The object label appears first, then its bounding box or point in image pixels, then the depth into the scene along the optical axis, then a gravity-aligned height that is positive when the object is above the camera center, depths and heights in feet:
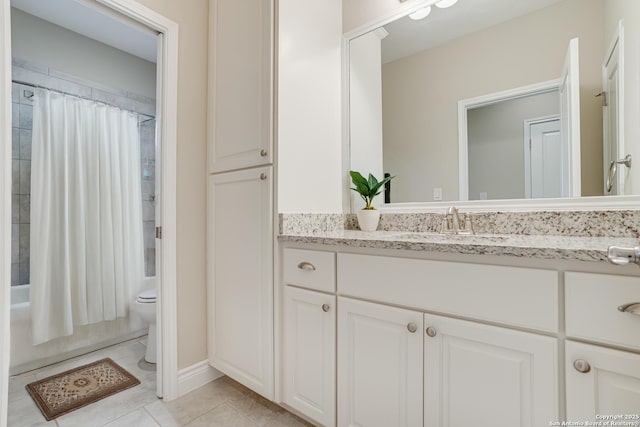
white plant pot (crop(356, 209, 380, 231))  5.29 -0.08
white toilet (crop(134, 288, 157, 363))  6.41 -2.22
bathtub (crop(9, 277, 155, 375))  6.09 -2.84
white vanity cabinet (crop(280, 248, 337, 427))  3.91 -1.65
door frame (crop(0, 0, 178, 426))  5.12 +0.49
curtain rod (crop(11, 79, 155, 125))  6.99 +3.05
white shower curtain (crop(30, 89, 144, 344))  6.58 +0.02
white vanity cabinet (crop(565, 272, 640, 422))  2.25 -1.06
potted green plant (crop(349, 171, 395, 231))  5.30 +0.35
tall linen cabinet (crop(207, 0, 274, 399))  4.57 +0.36
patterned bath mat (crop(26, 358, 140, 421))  4.94 -3.12
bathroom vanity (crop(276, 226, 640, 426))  2.37 -1.16
